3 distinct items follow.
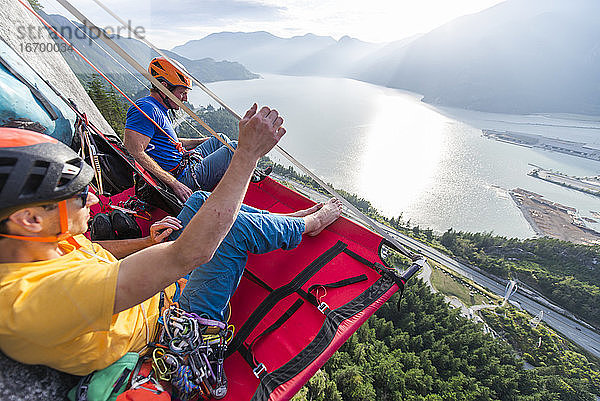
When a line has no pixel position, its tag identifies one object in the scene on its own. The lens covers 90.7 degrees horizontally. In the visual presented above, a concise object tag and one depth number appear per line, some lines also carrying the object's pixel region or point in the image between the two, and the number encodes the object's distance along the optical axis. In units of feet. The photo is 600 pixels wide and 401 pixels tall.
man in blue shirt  9.19
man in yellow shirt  2.78
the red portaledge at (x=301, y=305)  5.73
